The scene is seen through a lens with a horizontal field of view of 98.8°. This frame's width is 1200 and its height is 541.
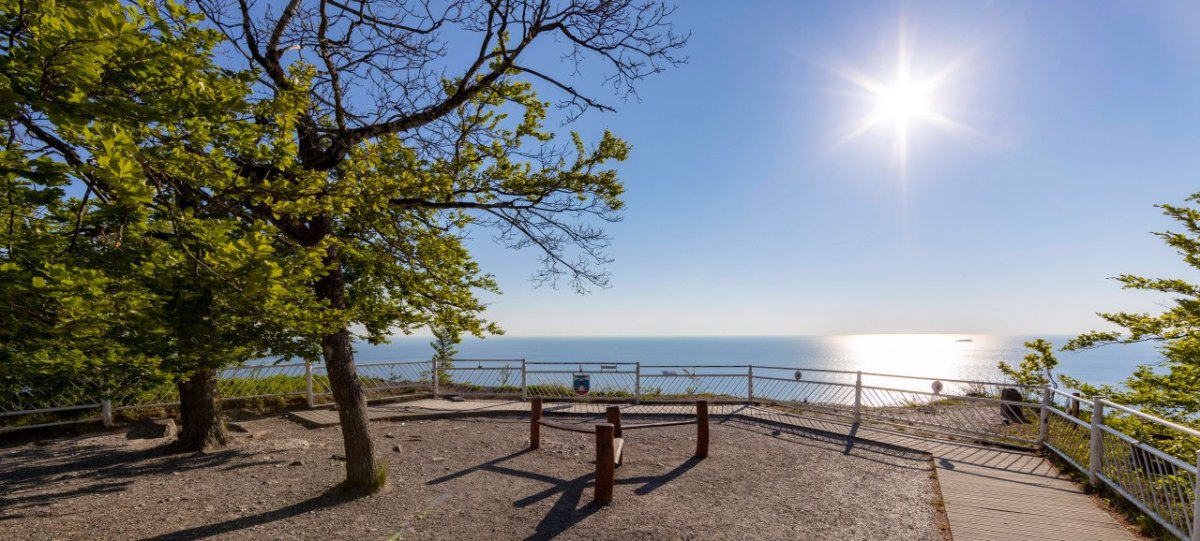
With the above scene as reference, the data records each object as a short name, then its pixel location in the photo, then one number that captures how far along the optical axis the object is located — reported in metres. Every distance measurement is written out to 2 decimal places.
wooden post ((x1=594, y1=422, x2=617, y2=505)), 6.21
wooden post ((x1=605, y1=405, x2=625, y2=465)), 7.93
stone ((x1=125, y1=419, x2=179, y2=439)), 9.96
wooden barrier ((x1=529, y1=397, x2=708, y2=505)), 6.20
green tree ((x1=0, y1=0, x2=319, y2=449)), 2.42
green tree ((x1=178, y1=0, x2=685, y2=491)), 4.83
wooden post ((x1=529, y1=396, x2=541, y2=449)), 9.06
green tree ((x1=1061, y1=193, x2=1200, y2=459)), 7.43
